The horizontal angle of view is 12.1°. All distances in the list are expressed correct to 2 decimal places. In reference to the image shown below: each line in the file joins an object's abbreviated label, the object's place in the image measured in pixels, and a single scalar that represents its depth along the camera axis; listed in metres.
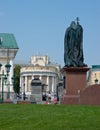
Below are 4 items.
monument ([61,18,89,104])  29.16
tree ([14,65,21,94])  112.25
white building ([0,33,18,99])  80.38
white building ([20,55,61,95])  124.62
